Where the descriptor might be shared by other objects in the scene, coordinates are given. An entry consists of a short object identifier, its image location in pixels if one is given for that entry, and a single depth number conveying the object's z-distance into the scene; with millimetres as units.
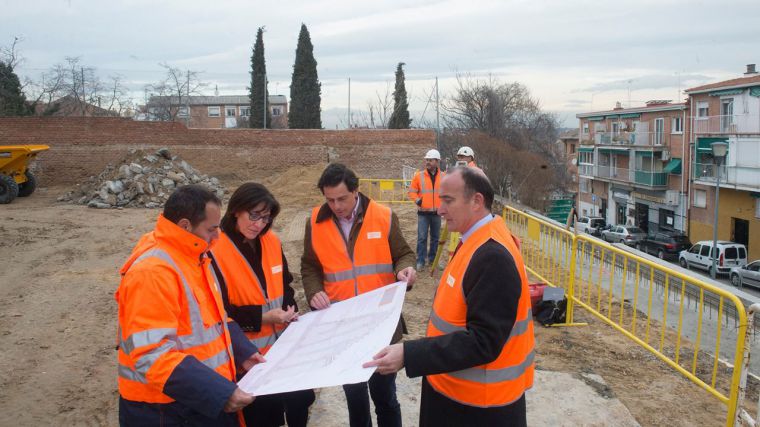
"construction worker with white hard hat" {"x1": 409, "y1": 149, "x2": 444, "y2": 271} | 8883
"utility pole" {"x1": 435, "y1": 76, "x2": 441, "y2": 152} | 35669
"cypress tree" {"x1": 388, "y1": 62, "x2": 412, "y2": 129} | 41312
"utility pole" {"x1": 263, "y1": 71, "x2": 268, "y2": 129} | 36094
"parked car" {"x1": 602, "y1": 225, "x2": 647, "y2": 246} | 35406
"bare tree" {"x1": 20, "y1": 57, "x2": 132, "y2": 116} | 39559
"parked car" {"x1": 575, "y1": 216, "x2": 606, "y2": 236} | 41312
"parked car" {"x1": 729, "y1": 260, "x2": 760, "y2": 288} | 23766
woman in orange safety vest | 3125
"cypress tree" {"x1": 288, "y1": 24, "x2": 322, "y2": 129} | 38094
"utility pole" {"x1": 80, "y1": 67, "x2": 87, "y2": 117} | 40984
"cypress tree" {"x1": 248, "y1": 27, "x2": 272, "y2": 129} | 40084
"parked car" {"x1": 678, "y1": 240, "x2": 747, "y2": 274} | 27469
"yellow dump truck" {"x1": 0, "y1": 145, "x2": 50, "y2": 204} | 18281
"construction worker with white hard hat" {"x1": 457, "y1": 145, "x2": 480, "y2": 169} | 8680
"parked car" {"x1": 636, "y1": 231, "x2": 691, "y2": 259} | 32719
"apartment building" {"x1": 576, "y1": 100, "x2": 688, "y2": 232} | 41281
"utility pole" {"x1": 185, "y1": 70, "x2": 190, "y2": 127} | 46175
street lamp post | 26055
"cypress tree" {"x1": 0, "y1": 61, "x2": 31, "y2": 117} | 32156
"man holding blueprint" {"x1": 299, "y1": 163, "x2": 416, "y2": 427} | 3424
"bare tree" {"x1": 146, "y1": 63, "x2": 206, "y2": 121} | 47000
